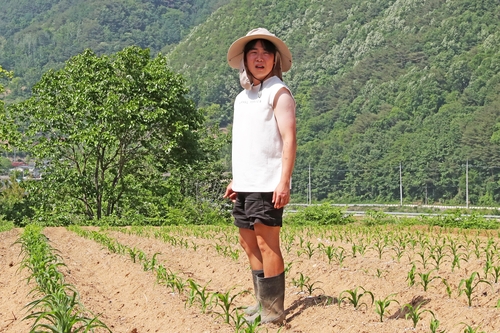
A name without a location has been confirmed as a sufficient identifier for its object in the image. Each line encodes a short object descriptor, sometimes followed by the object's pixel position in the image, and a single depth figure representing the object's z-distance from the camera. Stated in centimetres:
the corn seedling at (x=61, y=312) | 363
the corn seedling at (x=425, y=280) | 554
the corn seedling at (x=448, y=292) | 519
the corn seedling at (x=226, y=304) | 462
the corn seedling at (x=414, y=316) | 432
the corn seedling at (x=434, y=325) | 394
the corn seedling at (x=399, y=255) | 737
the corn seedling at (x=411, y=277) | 571
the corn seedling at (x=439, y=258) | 654
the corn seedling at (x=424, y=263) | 669
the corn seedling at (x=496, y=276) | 569
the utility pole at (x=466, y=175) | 5103
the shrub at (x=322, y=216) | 1897
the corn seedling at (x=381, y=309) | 455
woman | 493
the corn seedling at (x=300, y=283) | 575
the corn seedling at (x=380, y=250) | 771
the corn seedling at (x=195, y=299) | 499
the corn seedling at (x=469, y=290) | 495
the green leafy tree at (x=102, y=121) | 2375
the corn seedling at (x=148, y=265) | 679
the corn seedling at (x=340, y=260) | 702
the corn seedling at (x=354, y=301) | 499
